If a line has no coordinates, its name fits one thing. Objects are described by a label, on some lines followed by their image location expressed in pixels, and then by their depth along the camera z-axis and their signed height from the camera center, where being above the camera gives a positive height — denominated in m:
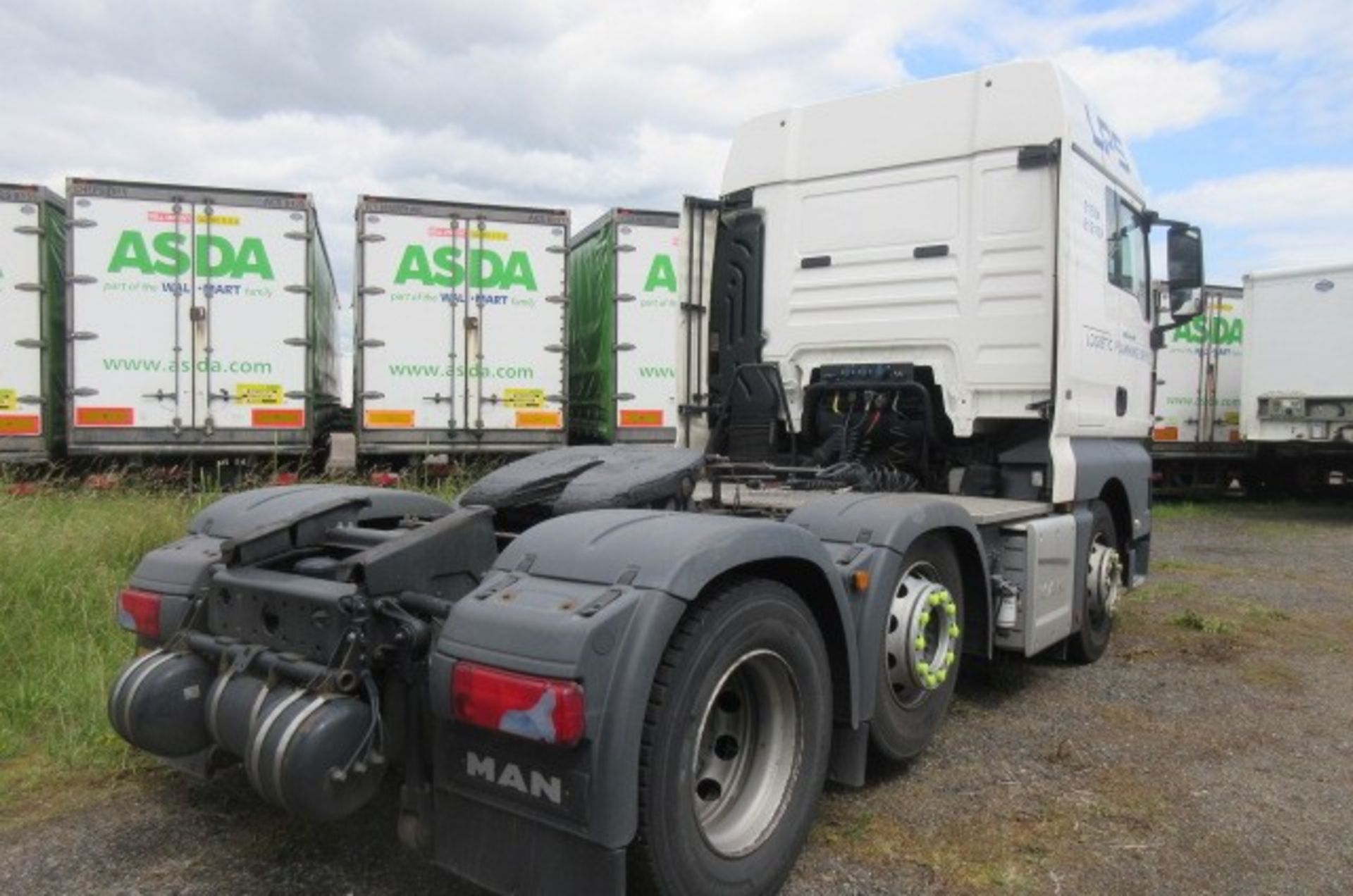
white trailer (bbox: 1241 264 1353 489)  14.30 +0.96
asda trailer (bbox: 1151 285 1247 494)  16.55 +0.49
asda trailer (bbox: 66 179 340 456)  10.39 +1.03
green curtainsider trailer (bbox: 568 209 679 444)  12.38 +1.17
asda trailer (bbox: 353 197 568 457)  11.35 +1.06
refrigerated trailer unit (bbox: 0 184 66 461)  10.45 +0.94
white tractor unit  2.47 -0.43
